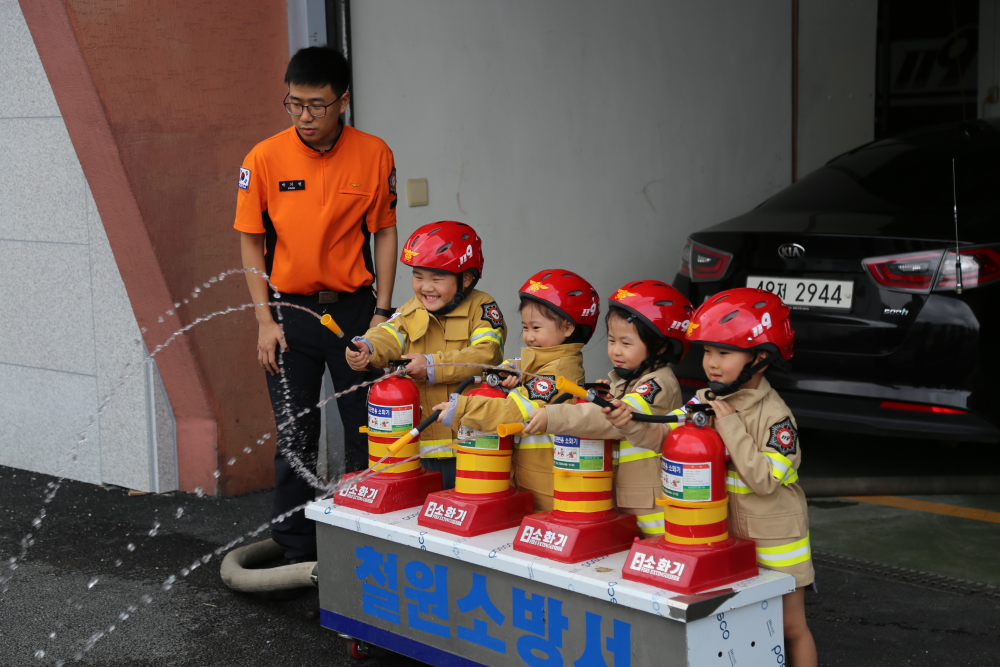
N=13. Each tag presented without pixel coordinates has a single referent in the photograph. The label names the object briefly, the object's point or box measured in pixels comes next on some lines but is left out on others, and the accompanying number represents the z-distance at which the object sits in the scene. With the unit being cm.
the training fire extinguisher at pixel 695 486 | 286
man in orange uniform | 427
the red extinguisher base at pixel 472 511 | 331
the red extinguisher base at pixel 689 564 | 278
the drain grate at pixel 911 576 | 417
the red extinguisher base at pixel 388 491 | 360
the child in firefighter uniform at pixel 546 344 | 353
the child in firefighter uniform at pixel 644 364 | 327
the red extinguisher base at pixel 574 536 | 304
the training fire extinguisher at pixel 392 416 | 364
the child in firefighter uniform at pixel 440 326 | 396
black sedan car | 470
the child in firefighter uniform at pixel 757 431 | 297
